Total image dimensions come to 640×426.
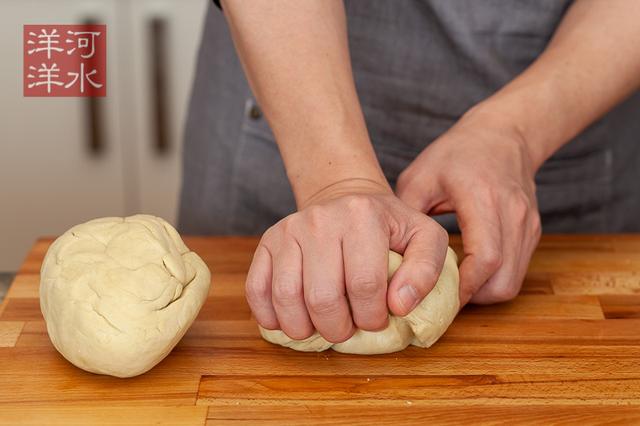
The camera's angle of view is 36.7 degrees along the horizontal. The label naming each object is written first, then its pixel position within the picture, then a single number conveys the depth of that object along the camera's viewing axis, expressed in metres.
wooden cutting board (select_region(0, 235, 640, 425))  0.97
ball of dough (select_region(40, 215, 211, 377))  0.99
